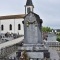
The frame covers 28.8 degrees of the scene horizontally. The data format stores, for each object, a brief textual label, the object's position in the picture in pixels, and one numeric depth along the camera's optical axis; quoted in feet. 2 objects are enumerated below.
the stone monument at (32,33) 22.70
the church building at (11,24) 107.67
